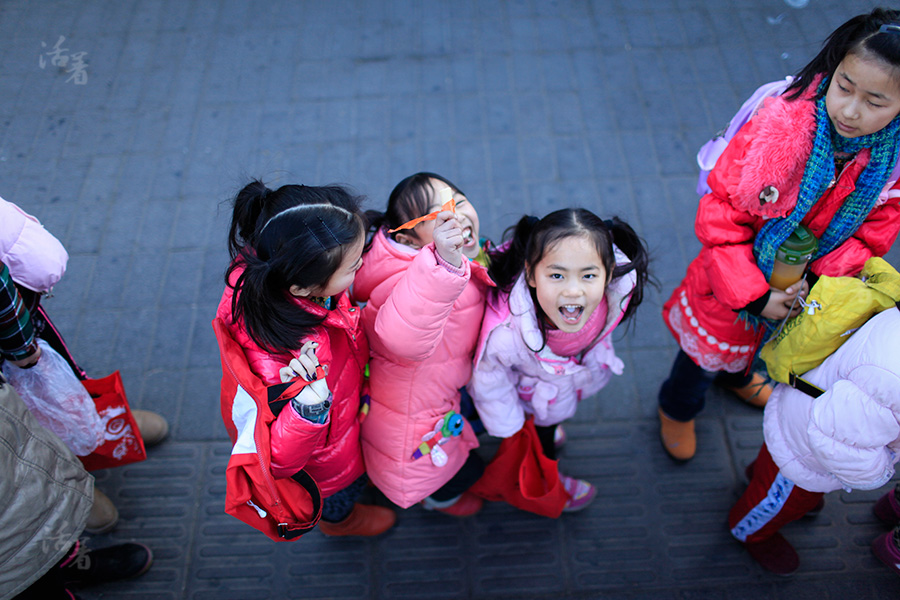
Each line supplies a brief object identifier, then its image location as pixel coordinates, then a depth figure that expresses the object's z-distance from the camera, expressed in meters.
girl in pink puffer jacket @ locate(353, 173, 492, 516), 2.08
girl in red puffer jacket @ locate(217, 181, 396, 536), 1.75
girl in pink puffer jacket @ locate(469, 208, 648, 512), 1.97
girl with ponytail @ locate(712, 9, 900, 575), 1.74
